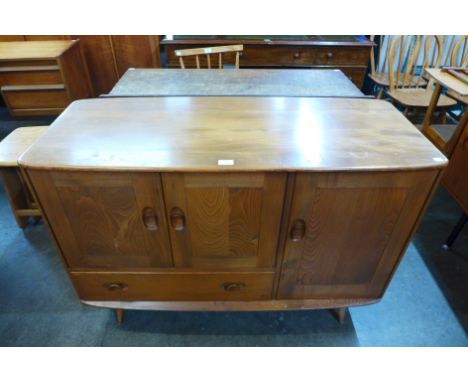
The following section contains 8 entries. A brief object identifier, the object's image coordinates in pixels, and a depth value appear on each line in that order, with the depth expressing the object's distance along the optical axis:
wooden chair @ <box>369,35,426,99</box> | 2.46
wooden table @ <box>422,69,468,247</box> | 1.42
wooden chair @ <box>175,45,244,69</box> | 1.75
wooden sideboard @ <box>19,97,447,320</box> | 0.75
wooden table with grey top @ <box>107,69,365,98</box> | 1.31
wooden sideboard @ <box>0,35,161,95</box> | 2.57
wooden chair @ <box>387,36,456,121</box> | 2.14
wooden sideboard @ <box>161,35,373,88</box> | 2.20
